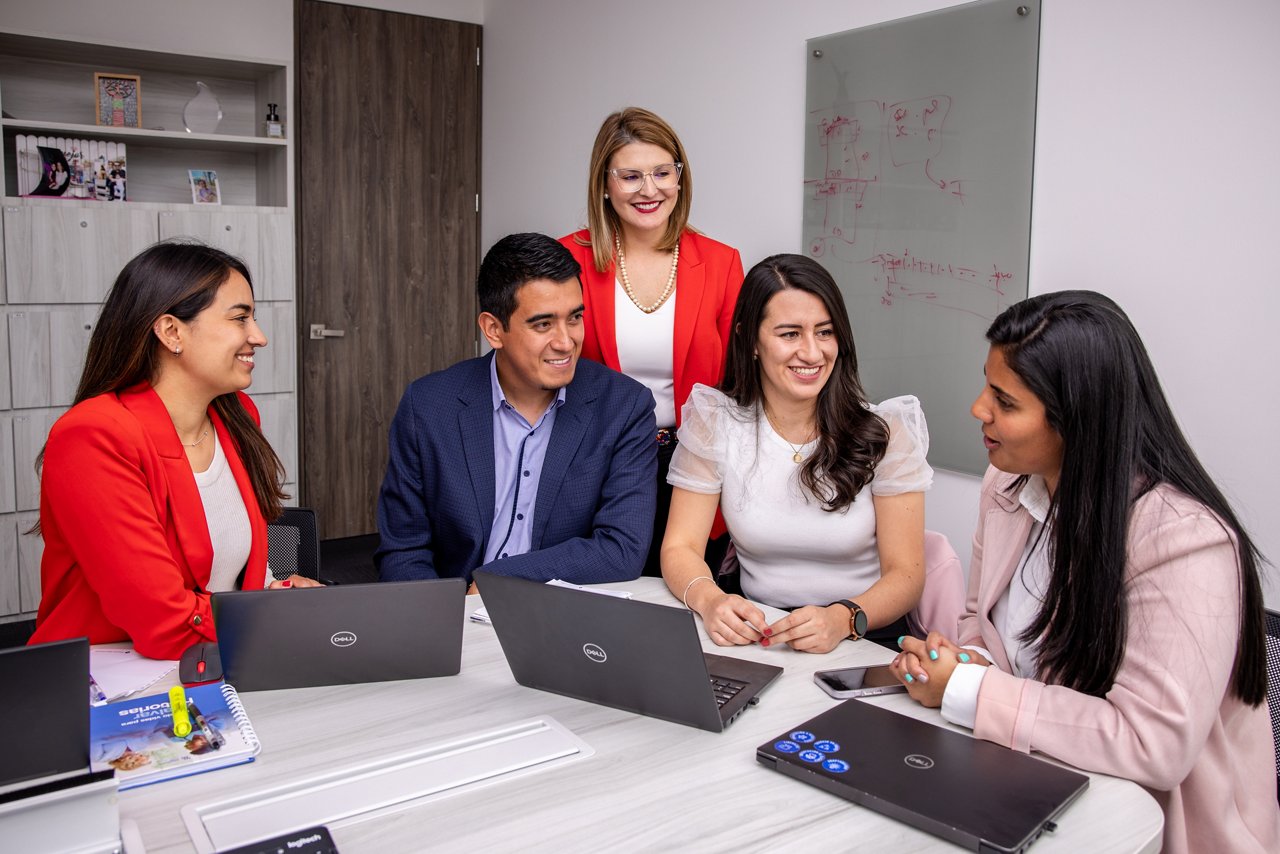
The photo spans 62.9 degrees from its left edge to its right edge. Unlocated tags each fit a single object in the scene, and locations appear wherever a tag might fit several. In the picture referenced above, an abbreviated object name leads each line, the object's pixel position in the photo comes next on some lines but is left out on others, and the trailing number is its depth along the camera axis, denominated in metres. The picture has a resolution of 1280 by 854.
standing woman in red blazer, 2.88
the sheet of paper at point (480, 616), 2.00
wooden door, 5.35
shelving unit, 4.25
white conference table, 1.24
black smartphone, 1.66
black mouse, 1.67
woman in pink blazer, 1.41
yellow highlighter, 1.46
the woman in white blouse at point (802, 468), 2.25
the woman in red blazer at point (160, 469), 1.89
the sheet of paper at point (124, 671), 1.69
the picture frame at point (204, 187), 4.79
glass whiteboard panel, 3.11
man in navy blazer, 2.45
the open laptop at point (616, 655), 1.47
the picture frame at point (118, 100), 4.54
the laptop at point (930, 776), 1.23
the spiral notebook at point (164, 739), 1.38
